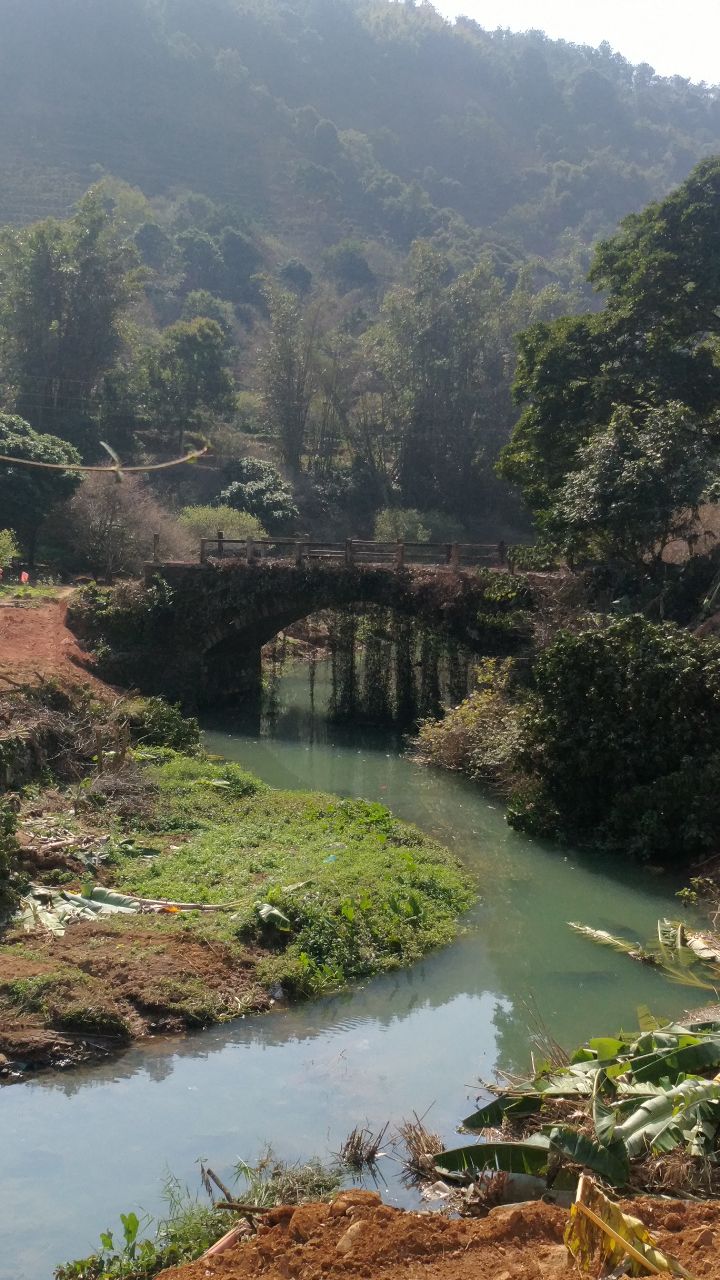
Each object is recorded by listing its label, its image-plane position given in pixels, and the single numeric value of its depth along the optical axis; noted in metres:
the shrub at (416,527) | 51.25
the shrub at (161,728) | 24.59
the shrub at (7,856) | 13.48
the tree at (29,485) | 36.62
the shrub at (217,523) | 43.19
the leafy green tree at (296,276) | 92.00
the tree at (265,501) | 50.31
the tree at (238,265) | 90.31
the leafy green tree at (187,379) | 56.66
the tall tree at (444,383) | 57.94
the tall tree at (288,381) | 60.78
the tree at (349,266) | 97.75
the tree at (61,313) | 53.34
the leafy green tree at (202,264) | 89.88
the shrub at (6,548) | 30.30
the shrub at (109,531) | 37.84
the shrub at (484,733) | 22.80
